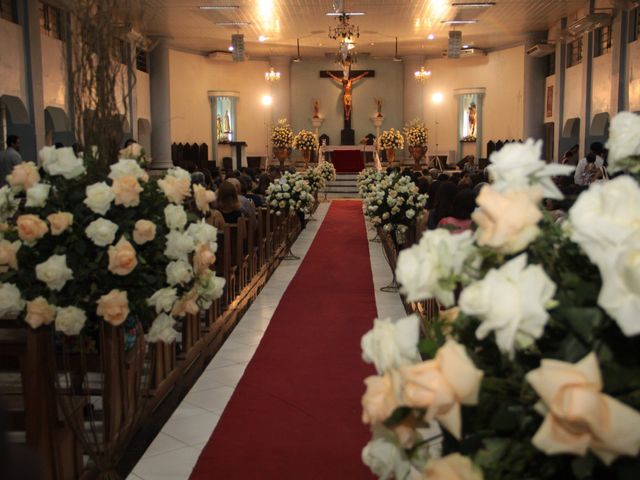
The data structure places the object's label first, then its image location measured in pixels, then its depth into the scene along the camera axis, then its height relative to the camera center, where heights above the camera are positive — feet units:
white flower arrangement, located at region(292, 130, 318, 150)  84.74 -0.81
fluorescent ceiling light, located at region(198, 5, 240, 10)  57.82 +9.41
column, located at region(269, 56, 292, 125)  93.35 +4.92
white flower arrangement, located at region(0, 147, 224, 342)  11.06 -1.61
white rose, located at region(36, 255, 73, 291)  10.90 -1.87
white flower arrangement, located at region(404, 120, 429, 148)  87.71 -0.43
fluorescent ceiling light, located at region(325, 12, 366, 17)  60.13 +9.36
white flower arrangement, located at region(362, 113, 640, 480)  3.97 -1.22
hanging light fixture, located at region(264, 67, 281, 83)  84.84 +6.25
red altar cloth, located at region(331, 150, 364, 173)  89.20 -3.05
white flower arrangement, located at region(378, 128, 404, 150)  85.51 -0.92
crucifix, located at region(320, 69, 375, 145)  94.07 +5.09
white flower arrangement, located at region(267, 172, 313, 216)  37.14 -2.88
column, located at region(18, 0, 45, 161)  46.91 +3.46
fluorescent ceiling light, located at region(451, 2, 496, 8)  57.41 +9.27
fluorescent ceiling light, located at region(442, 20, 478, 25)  66.47 +9.25
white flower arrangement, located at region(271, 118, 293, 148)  86.53 -0.47
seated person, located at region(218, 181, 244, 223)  27.53 -2.45
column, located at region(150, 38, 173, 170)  74.64 +2.88
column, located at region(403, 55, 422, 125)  93.15 +5.07
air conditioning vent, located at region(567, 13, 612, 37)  51.70 +7.15
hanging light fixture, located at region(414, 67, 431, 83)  83.35 +6.08
